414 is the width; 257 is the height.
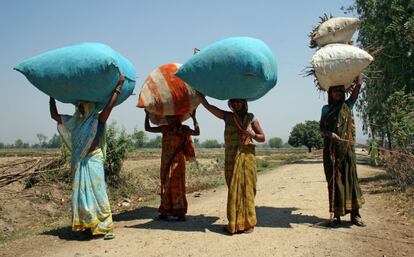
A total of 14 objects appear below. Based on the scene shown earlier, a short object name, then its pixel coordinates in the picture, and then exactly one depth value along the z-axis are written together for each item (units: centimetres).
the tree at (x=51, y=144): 8680
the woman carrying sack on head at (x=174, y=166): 703
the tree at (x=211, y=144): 14075
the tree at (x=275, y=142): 15000
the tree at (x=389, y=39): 1285
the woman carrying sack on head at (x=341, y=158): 630
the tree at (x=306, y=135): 5549
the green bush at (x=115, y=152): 1288
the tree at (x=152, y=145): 10335
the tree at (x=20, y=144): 10106
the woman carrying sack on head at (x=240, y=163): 605
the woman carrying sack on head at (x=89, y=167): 580
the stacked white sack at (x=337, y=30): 646
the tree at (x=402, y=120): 1048
